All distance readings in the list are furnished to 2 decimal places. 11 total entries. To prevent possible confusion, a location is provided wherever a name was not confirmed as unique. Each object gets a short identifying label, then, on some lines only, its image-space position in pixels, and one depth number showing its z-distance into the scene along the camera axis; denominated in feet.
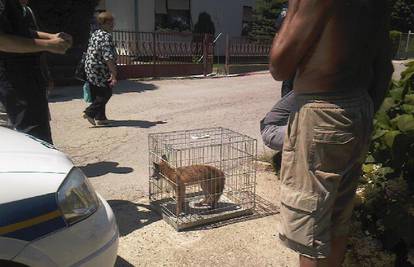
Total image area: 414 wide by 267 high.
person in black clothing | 11.28
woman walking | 23.04
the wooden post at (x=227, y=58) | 51.84
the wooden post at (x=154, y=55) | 46.18
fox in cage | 12.59
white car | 6.61
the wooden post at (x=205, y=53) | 49.49
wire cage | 12.74
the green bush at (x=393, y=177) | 9.34
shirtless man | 6.63
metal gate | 44.99
